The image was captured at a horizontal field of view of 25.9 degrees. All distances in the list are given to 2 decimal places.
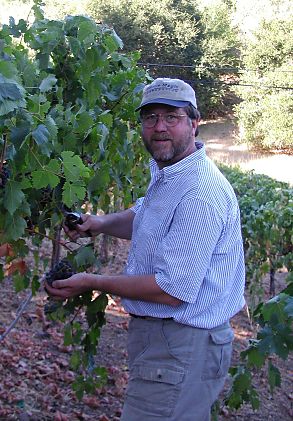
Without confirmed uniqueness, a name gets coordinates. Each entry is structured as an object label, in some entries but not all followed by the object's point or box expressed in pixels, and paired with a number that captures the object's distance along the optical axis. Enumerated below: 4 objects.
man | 2.30
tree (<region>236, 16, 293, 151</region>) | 28.45
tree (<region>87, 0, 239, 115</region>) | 26.91
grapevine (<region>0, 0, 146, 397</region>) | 1.97
